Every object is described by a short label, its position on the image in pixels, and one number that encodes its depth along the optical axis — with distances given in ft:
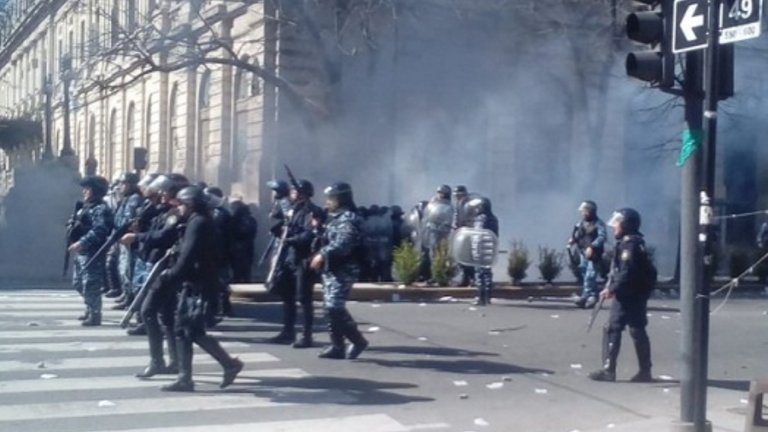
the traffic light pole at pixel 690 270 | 27.53
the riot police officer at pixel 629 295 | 37.68
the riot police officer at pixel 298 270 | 42.27
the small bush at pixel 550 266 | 70.38
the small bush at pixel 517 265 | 67.97
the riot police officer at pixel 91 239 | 46.29
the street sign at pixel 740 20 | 26.30
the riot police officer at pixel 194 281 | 33.06
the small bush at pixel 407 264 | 64.59
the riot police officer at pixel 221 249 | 33.53
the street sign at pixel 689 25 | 27.12
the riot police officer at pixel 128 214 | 46.74
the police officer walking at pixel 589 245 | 56.34
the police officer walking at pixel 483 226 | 58.39
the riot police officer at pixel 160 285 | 34.28
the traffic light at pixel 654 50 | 27.81
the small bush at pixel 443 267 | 64.95
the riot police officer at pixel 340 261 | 39.29
